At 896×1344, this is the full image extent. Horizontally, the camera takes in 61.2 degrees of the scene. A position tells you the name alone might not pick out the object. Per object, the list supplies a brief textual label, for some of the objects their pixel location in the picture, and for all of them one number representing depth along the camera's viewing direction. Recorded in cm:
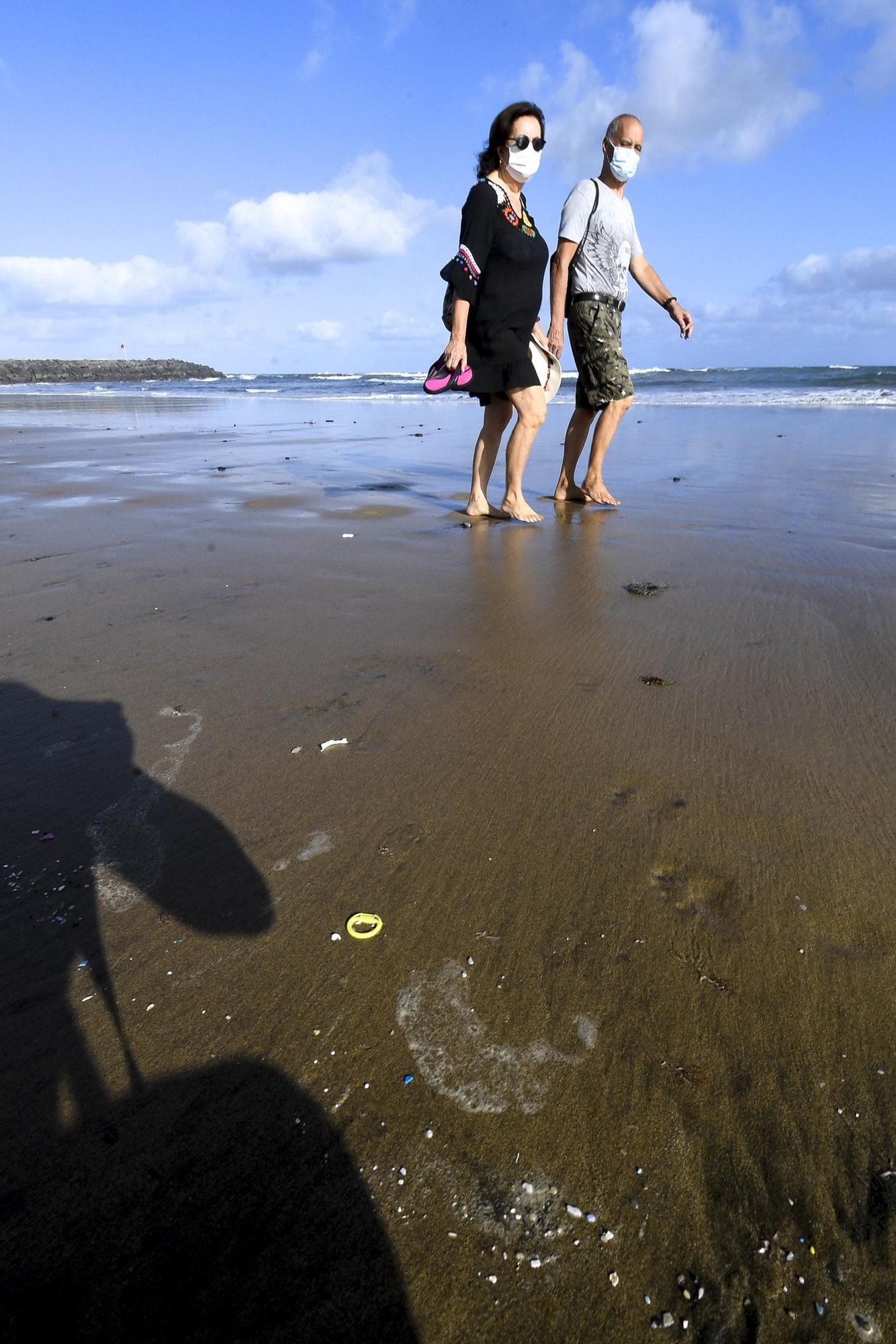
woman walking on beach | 414
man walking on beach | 458
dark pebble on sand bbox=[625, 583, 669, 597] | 310
